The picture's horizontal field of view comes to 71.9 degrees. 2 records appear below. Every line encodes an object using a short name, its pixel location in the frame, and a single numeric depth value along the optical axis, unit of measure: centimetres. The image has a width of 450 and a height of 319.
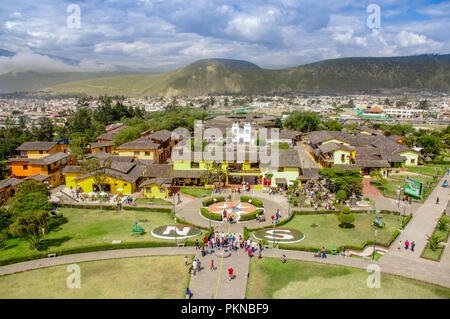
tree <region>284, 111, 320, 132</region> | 9050
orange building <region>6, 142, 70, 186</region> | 4822
